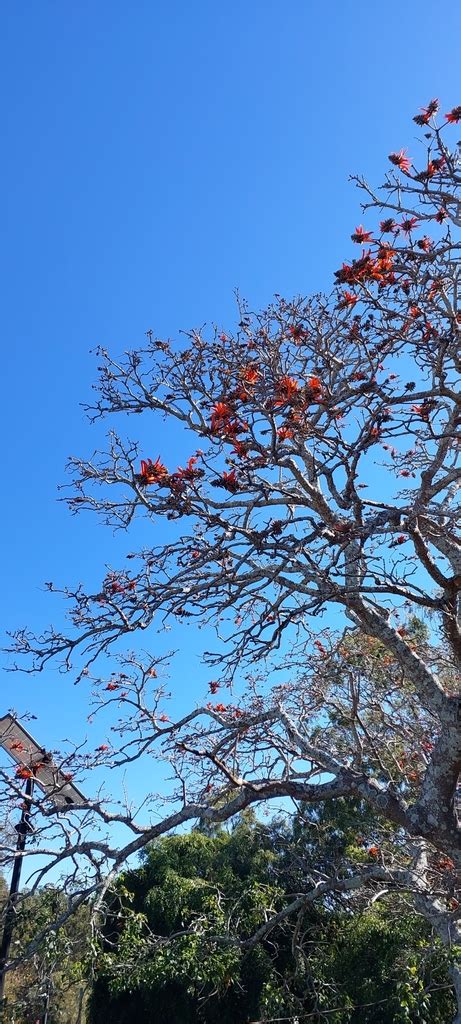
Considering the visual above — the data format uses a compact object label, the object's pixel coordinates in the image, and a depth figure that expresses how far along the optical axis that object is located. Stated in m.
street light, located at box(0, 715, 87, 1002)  3.71
